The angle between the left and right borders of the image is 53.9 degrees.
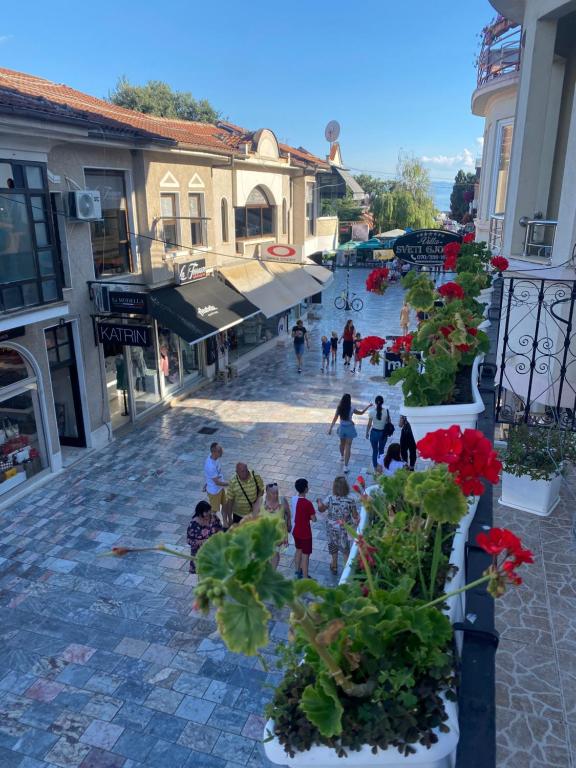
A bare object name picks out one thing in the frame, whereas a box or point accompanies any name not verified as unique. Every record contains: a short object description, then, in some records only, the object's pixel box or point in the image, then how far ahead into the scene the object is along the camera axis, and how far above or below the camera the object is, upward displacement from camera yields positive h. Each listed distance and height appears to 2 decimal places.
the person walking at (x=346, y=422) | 12.62 -4.39
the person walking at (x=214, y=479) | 9.69 -4.34
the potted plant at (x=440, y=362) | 3.82 -1.02
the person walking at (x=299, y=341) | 20.64 -4.33
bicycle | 31.90 -4.89
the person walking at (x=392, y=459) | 9.55 -3.93
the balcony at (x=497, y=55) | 12.55 +3.64
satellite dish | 31.66 +4.68
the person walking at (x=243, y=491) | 9.21 -4.28
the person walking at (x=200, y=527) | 8.05 -4.23
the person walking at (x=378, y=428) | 12.48 -4.47
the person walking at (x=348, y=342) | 20.70 -4.38
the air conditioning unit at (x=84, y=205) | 12.51 +0.32
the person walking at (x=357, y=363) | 20.62 -5.09
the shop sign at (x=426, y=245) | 9.14 -0.44
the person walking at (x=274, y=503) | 8.52 -4.16
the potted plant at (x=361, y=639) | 1.51 -1.35
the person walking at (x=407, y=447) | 10.80 -4.27
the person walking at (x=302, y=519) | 8.38 -4.30
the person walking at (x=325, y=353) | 20.65 -4.75
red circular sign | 23.45 -1.31
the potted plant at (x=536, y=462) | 6.76 -2.83
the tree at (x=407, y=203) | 59.88 +1.51
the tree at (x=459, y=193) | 77.93 +3.53
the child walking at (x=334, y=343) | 20.81 -4.47
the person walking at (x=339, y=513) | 8.58 -4.31
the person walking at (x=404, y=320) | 24.77 -4.32
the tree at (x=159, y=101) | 49.03 +10.03
